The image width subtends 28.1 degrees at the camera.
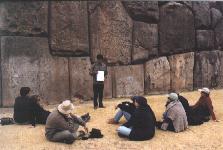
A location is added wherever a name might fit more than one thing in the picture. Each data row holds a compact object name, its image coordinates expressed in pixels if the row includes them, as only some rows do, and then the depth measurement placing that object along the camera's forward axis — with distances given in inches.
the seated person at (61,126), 306.2
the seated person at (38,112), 348.5
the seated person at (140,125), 320.5
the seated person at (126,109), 349.7
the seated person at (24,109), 348.5
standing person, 404.6
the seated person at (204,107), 385.4
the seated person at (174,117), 349.1
